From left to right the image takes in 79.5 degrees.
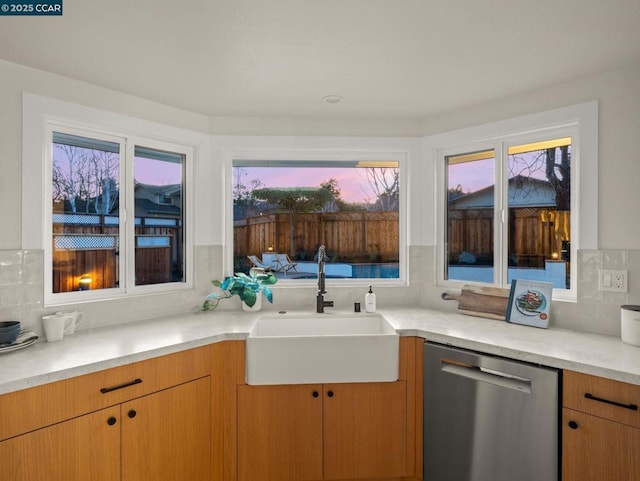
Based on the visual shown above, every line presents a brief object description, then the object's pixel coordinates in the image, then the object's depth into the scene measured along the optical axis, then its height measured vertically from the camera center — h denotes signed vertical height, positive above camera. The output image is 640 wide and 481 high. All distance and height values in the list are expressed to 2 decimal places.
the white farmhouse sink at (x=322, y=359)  2.05 -0.64
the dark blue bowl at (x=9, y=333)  1.72 -0.43
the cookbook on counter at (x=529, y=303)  2.19 -0.37
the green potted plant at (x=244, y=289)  2.56 -0.34
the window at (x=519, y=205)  2.19 +0.22
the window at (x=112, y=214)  2.15 +0.15
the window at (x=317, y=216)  2.84 +0.17
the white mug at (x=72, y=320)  2.01 -0.43
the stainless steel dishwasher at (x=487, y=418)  1.70 -0.86
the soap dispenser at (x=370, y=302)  2.58 -0.42
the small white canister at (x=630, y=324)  1.82 -0.40
